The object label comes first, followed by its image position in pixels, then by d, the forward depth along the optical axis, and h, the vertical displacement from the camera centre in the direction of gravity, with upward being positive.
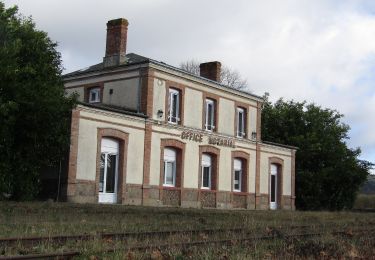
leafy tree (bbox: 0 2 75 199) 18.73 +3.33
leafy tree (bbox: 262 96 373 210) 38.53 +3.91
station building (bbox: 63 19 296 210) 23.70 +3.29
